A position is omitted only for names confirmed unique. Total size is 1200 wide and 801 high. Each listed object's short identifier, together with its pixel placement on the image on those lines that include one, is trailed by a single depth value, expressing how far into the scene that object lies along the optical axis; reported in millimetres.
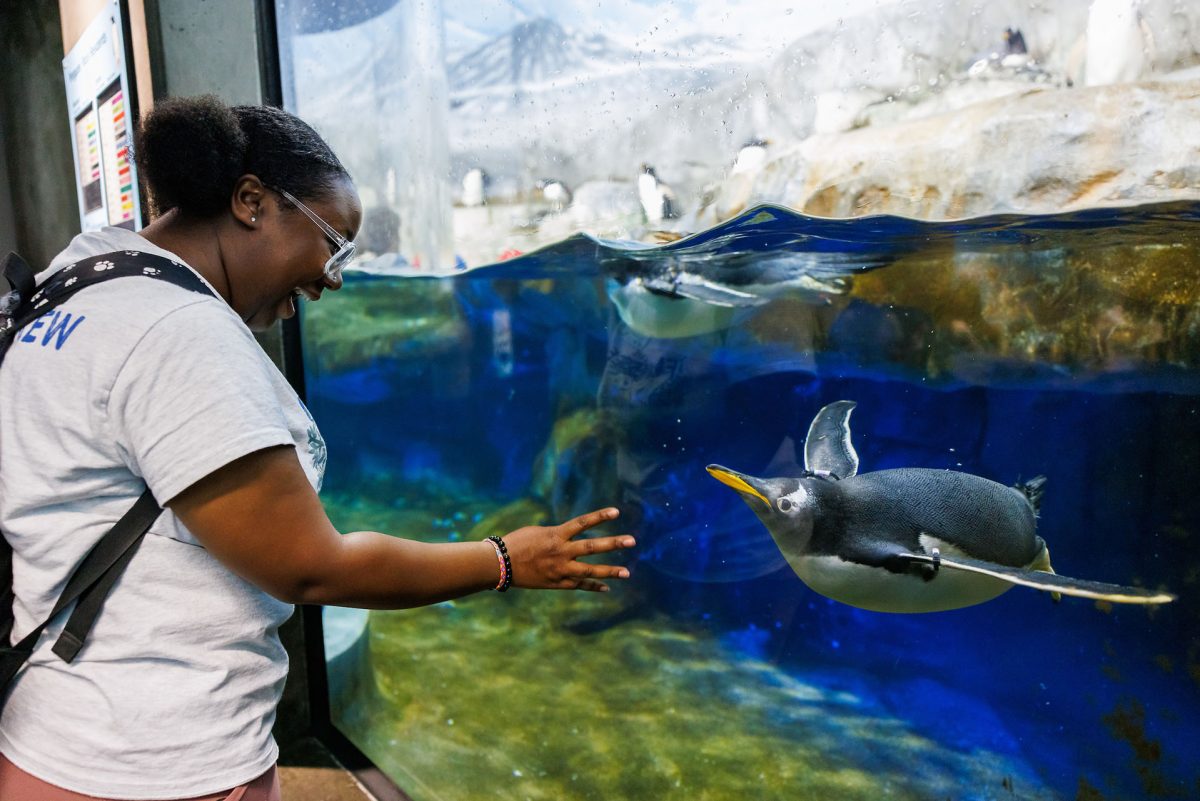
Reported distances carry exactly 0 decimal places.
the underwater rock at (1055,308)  2361
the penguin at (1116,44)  1841
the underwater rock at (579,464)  3844
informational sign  3338
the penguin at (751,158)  2549
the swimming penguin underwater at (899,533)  2256
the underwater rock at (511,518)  4582
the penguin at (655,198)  2873
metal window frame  3486
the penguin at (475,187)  3484
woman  1074
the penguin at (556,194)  3230
